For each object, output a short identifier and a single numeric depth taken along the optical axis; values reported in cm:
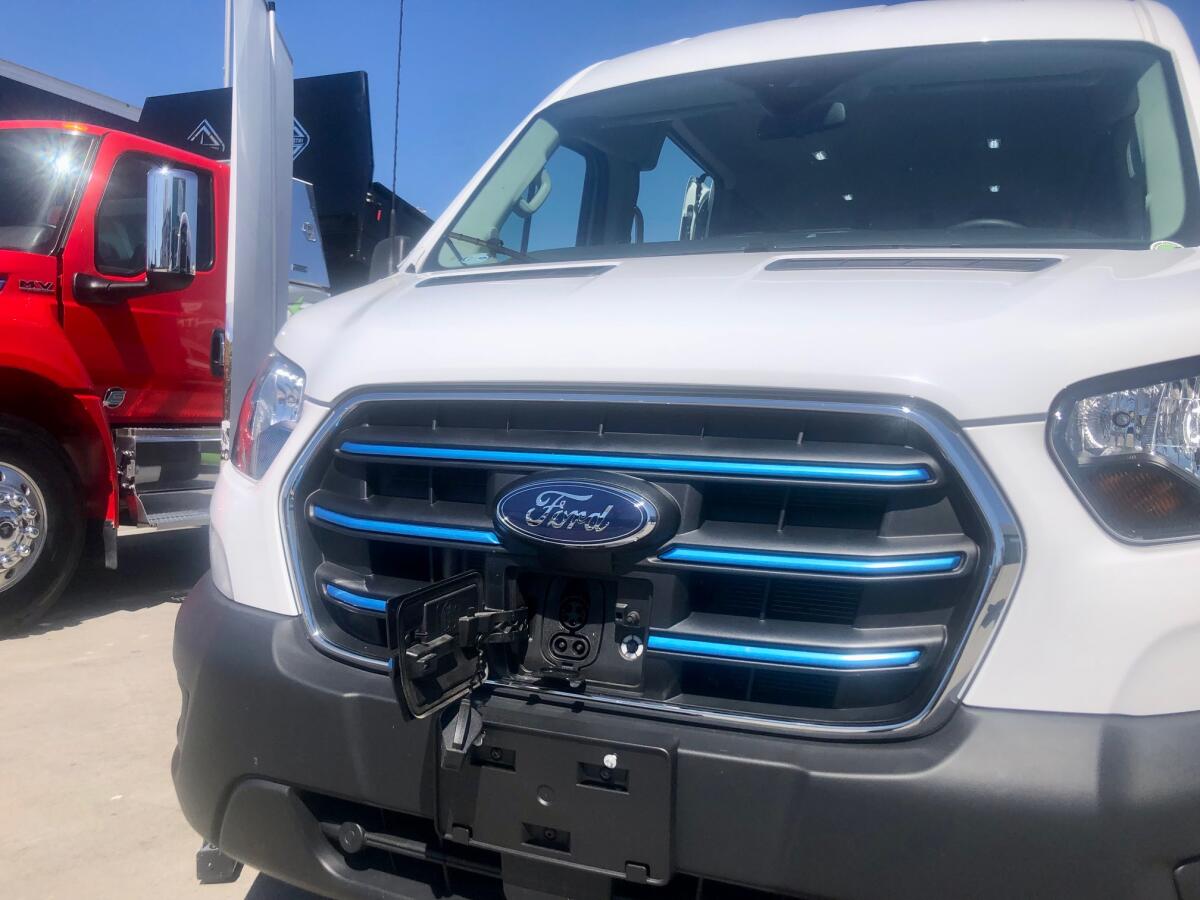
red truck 474
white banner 448
